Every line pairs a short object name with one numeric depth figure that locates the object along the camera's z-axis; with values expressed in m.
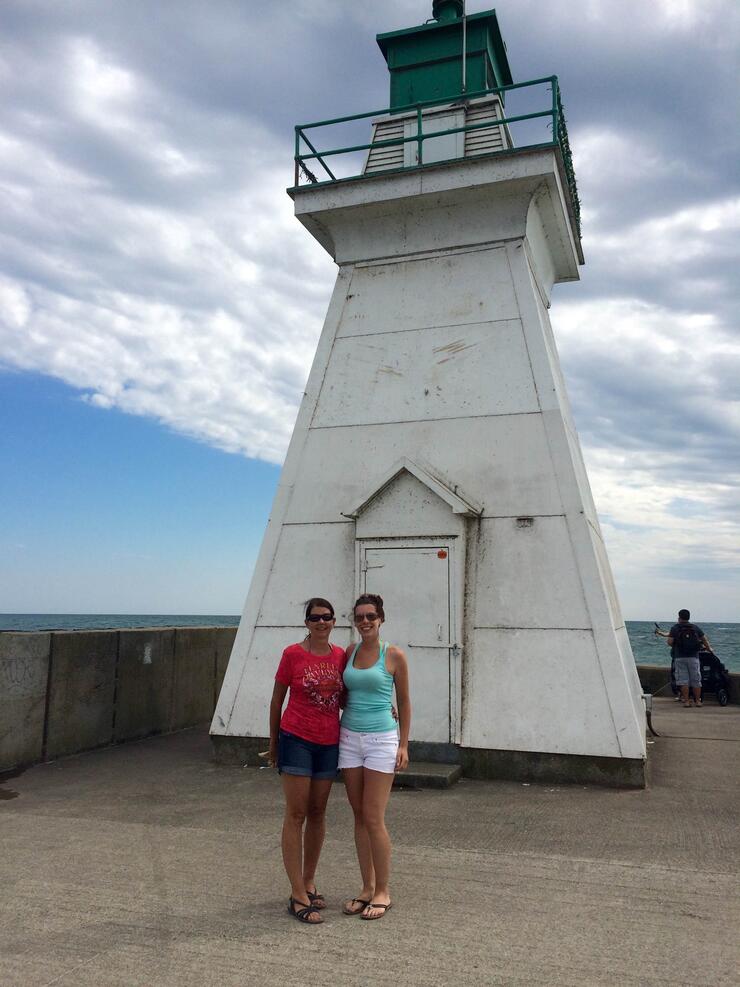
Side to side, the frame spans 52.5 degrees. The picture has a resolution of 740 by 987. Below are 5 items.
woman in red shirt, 4.30
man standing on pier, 13.55
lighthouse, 7.59
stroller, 14.55
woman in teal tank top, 4.26
